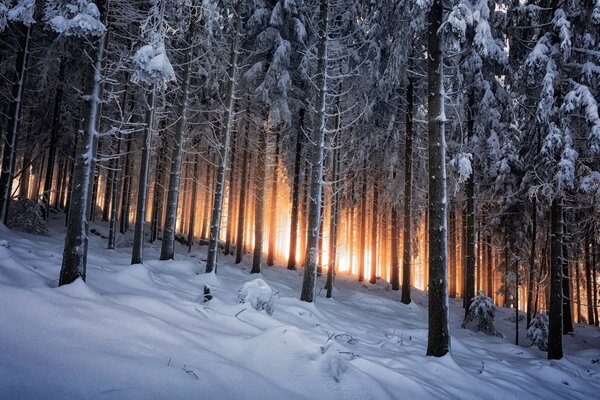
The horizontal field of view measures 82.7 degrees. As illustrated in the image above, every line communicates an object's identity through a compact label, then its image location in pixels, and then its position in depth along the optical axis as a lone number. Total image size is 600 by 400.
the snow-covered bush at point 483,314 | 13.21
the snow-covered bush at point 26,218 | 13.52
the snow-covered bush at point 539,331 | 11.62
